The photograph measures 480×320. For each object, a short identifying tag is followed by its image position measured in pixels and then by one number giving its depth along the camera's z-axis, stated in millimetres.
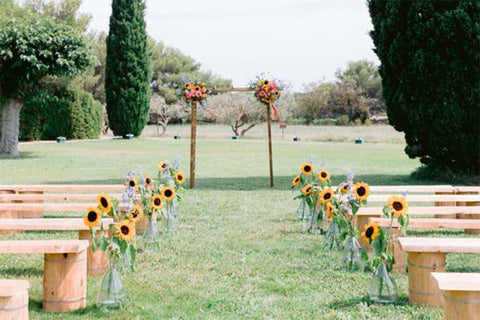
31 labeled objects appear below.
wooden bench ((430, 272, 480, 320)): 2945
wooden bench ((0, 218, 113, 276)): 4574
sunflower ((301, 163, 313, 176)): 6328
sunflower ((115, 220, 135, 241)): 3809
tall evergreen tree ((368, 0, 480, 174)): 10539
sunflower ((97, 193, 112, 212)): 3936
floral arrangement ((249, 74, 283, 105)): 10578
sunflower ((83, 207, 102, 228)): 3765
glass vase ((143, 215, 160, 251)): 5562
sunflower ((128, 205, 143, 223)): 4158
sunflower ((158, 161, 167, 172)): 6742
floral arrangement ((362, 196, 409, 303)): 3801
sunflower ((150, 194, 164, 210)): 5184
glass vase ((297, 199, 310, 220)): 6812
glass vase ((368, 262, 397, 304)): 3799
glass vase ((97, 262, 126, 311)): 3727
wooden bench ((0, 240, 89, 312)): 3682
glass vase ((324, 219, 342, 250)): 5332
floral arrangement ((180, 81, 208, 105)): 10531
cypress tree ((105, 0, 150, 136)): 25719
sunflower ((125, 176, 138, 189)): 5412
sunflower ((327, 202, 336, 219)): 4926
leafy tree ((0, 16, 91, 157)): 16125
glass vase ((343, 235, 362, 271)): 4691
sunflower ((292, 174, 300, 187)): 6641
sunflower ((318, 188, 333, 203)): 4953
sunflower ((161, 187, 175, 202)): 5617
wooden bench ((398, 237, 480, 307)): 3705
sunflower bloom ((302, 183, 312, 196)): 6152
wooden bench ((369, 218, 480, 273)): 4566
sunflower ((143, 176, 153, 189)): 5934
